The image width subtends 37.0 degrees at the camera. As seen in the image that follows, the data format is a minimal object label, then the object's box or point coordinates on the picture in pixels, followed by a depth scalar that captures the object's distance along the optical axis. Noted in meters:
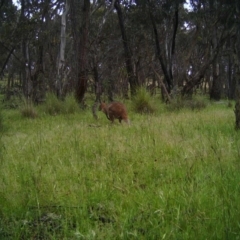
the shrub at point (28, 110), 10.62
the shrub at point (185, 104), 11.54
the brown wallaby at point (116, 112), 7.59
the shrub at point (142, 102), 10.78
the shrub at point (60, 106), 11.02
